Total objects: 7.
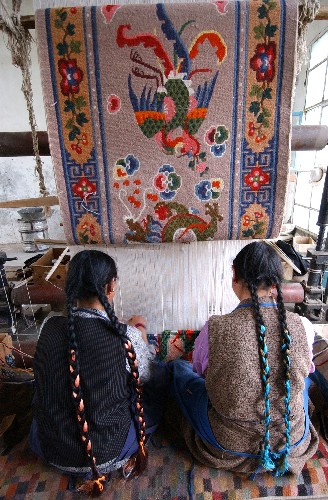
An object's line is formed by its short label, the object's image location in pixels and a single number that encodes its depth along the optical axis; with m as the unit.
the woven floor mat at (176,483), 1.15
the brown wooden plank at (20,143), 1.28
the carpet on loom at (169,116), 1.04
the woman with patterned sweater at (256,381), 0.97
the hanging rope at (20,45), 1.08
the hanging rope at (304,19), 1.05
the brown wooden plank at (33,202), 1.48
